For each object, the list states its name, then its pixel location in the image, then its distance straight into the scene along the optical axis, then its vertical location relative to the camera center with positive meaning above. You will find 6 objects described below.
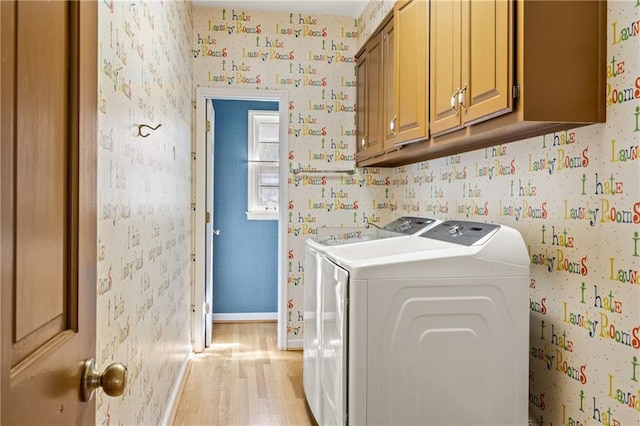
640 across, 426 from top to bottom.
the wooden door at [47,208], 0.51 +0.00
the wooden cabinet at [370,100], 3.32 +0.78
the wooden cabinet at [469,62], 1.58 +0.53
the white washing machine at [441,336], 1.73 -0.45
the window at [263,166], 4.83 +0.40
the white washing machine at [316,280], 2.45 -0.39
